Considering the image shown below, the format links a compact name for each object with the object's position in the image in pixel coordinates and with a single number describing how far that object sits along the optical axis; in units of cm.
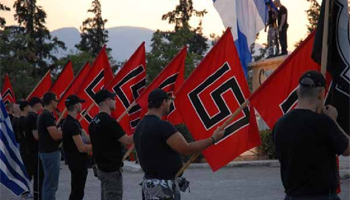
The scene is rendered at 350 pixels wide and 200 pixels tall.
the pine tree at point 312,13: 4997
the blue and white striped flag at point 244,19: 1688
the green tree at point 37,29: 5441
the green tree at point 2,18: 4814
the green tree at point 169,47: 4594
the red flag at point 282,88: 662
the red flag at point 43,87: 1648
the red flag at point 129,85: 1120
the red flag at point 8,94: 1902
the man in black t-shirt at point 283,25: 1789
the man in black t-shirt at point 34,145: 1046
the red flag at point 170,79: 1009
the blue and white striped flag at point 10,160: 746
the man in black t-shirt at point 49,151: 956
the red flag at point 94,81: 1252
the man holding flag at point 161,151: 591
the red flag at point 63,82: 1546
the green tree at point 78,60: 4812
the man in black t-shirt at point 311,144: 455
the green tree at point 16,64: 3834
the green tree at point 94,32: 6388
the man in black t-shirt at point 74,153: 870
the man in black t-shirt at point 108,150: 752
